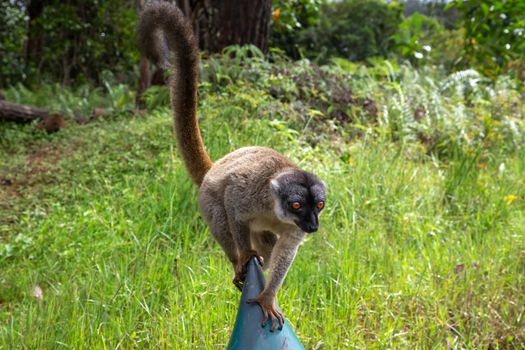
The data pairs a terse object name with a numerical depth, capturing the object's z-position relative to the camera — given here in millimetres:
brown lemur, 2252
